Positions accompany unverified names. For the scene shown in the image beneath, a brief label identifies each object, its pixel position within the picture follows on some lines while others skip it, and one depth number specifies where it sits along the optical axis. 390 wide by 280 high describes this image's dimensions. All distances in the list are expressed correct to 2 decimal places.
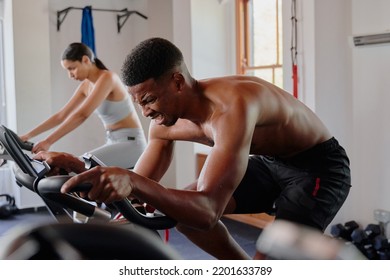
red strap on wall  2.95
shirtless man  1.23
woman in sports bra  2.73
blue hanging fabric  4.28
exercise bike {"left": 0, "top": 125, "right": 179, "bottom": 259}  0.53
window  3.76
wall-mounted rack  4.45
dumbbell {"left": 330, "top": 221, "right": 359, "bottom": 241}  2.80
